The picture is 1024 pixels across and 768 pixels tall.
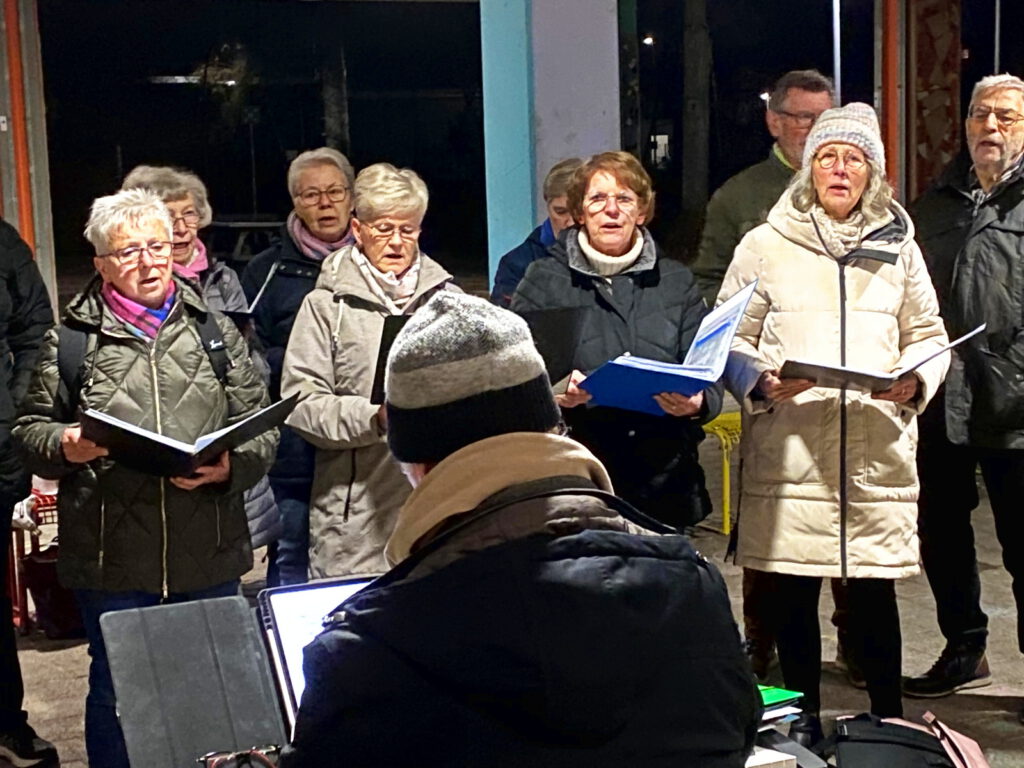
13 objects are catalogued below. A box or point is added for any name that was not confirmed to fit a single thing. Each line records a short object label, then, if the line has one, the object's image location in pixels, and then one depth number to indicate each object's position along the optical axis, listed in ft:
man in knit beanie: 4.56
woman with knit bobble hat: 11.18
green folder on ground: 7.41
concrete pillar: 16.07
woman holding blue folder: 11.29
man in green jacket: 13.96
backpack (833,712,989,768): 8.09
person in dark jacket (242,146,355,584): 12.18
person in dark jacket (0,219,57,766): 11.41
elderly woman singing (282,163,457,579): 11.00
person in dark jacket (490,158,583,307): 14.12
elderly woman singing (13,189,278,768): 9.89
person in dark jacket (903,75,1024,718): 12.16
